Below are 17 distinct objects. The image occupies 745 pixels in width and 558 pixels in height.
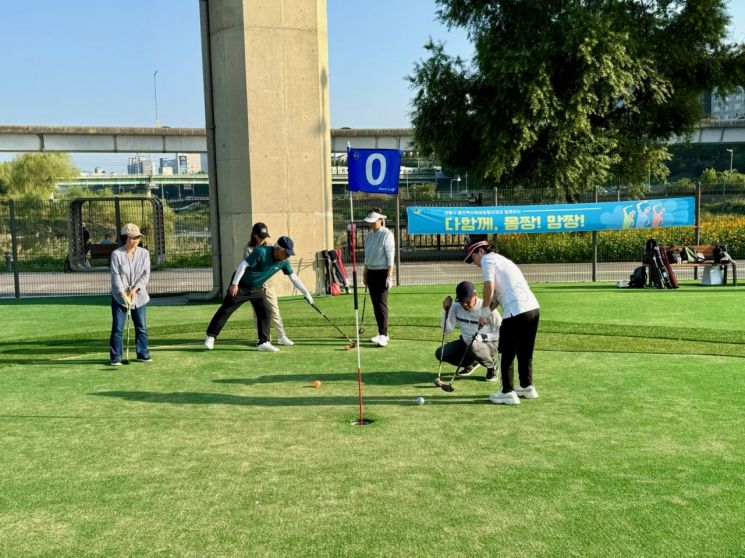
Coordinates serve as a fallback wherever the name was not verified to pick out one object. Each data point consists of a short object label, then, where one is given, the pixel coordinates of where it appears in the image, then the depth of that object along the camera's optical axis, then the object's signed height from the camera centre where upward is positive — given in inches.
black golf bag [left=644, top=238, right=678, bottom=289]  666.8 -42.7
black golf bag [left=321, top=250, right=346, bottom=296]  680.1 -37.1
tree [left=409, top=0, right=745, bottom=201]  1066.7 +231.1
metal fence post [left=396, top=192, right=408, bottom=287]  698.2 -20.5
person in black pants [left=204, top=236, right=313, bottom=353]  393.1 -28.9
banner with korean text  732.0 +12.1
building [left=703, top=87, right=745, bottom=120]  1220.5 +236.9
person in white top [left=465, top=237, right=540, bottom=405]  269.0 -30.7
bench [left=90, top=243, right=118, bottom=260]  1126.4 -20.2
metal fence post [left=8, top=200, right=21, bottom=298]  727.6 -6.8
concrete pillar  643.5 +110.4
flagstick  254.7 -70.1
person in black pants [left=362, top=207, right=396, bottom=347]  404.8 -20.0
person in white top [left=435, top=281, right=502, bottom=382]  315.6 -48.8
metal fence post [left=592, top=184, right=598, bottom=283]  749.8 -31.4
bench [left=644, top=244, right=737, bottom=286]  679.7 -34.8
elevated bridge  1907.0 +283.5
